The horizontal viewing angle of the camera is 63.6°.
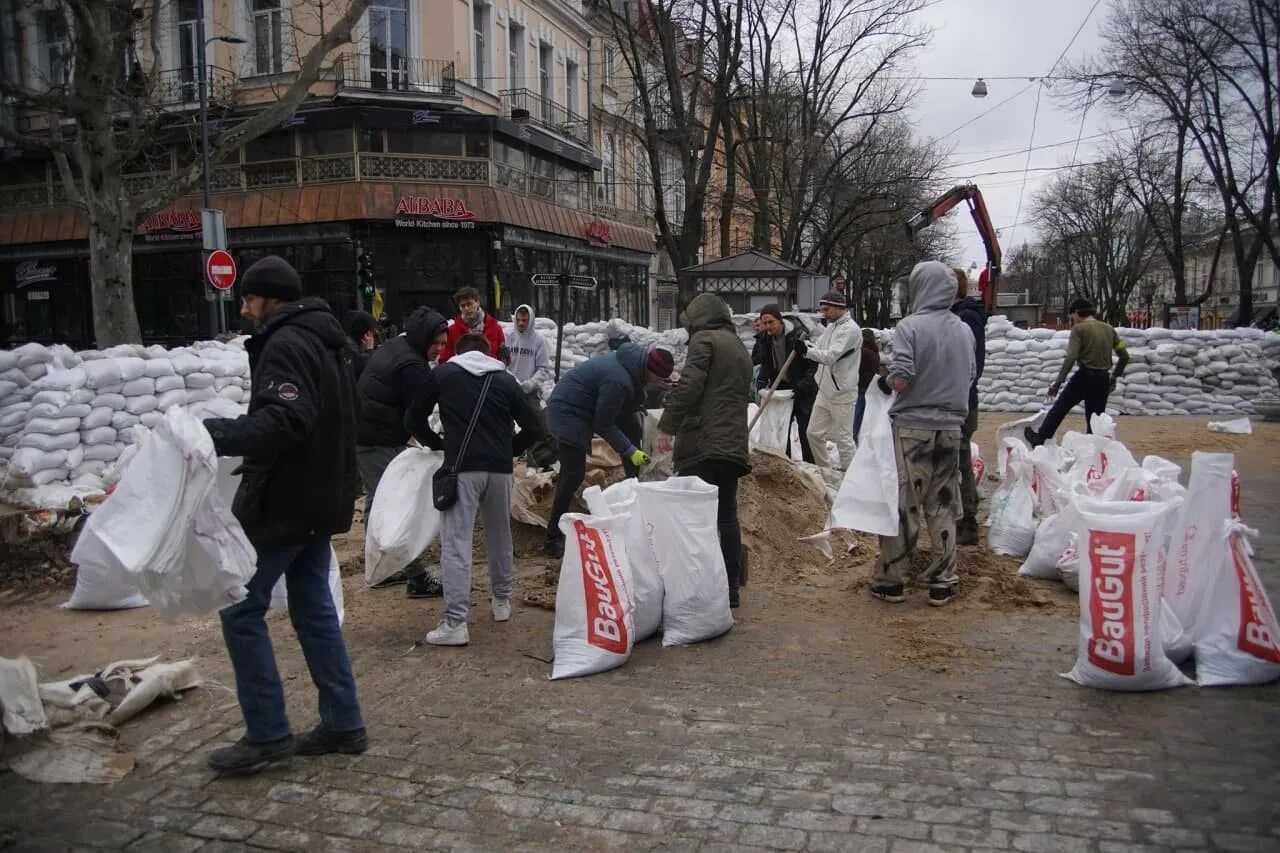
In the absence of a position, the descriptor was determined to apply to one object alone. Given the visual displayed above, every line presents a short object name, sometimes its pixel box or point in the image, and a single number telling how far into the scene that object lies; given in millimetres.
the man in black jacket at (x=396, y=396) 5480
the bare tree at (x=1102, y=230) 44719
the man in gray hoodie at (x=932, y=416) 5285
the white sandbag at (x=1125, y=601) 3875
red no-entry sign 16906
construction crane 14789
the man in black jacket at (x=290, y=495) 3289
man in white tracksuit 8562
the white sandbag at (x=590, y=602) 4332
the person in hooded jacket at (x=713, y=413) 5172
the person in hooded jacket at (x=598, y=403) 5816
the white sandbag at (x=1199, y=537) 4051
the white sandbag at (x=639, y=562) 4652
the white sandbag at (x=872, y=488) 5395
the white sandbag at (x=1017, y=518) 6238
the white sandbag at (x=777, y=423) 9070
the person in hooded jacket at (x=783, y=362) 9195
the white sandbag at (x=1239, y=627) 3959
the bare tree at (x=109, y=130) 12859
